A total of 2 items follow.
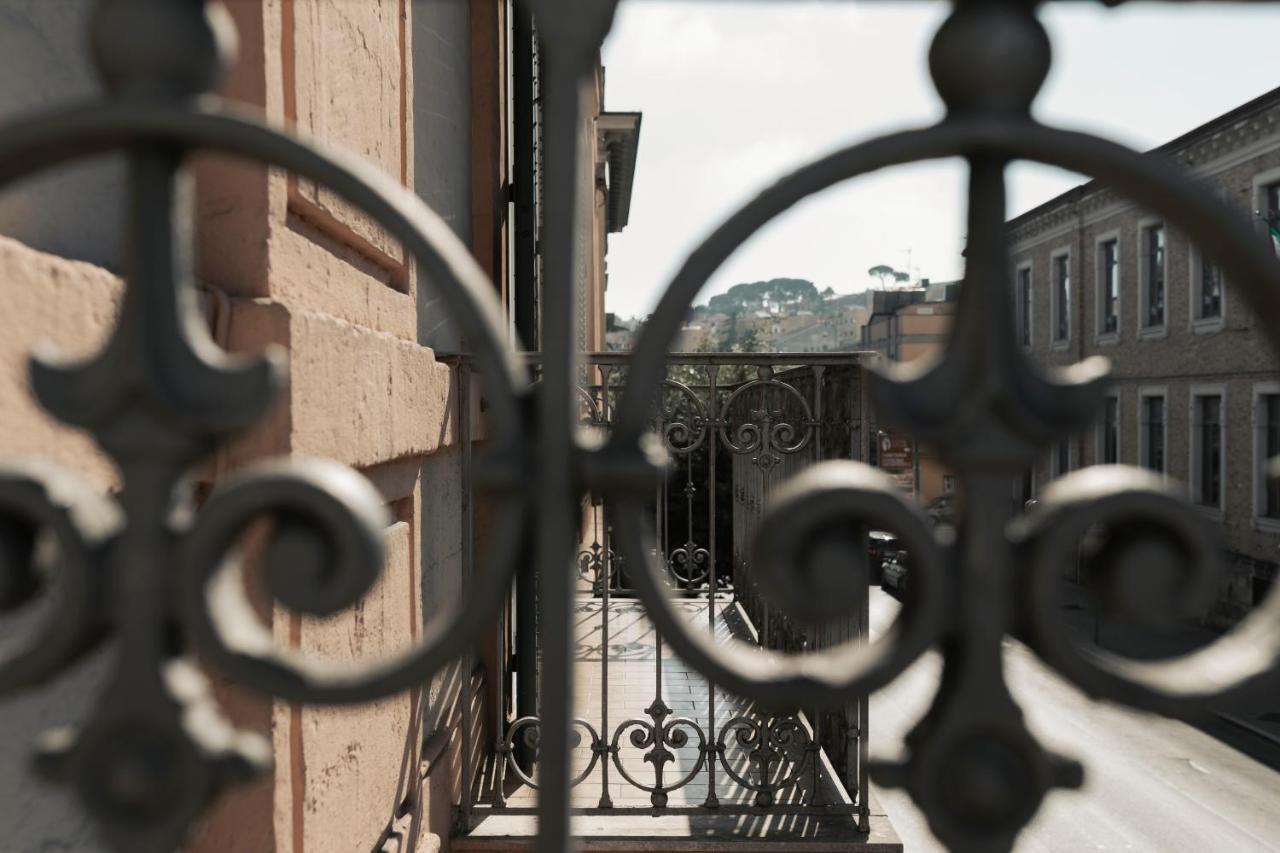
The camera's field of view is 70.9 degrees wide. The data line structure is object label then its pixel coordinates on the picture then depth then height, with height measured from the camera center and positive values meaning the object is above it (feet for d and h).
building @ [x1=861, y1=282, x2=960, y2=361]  129.80 +14.12
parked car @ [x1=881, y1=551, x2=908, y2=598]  81.71 -14.65
